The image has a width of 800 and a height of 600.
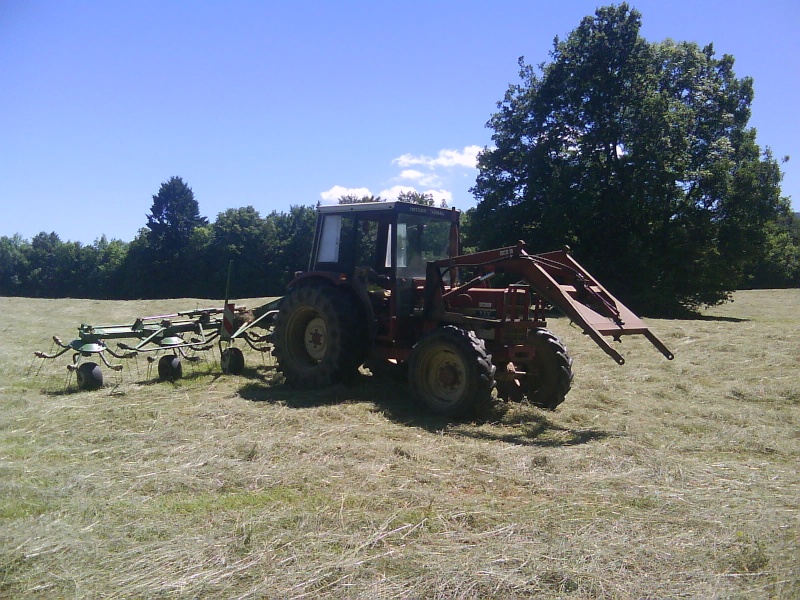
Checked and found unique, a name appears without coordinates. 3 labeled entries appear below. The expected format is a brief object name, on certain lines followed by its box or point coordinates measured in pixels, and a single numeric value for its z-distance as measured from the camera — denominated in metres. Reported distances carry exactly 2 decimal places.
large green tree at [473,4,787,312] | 23.09
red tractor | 6.67
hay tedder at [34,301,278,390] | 8.19
